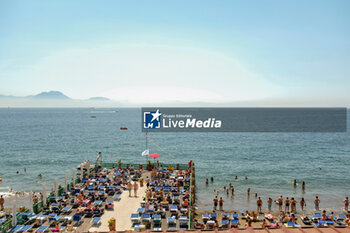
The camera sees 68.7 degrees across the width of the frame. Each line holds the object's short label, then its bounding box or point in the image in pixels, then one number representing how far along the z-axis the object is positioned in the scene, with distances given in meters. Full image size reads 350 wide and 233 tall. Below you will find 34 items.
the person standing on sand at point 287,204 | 26.68
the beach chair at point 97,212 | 20.82
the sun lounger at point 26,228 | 18.00
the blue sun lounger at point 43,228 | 18.00
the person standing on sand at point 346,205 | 28.15
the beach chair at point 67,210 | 21.47
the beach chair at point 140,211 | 20.75
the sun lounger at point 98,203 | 22.59
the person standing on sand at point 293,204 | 26.35
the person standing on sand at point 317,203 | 27.98
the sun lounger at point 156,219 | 19.42
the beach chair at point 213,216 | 22.83
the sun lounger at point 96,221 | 19.25
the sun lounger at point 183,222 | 19.36
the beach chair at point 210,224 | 21.41
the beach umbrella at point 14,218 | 18.92
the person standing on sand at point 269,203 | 27.39
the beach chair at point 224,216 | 22.87
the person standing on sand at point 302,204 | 28.06
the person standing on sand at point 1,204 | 26.09
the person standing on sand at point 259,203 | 26.44
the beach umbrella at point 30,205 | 20.88
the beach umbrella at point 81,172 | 30.13
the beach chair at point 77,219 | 19.44
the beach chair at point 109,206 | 22.11
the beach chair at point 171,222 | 19.22
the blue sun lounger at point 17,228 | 18.05
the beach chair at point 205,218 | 22.56
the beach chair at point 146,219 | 19.20
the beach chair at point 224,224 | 21.51
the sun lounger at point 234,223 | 21.48
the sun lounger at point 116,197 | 24.36
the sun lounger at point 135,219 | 19.44
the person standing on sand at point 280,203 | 27.72
